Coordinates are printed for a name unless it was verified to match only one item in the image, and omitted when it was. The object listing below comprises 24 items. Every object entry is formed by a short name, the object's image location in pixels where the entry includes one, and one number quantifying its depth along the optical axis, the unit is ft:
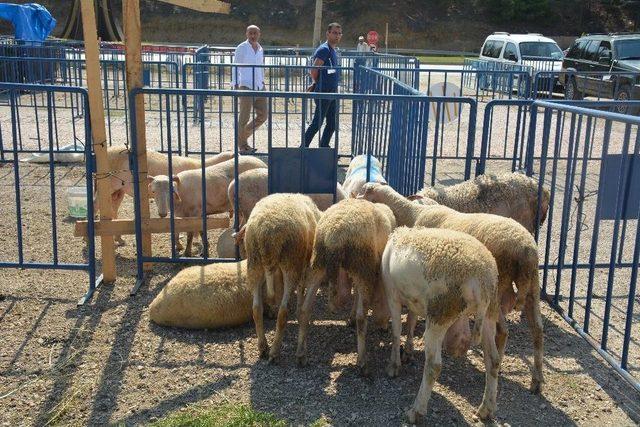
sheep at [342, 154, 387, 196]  21.38
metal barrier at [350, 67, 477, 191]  21.53
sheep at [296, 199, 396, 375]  14.35
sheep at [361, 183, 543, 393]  14.01
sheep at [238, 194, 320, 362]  14.82
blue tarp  73.82
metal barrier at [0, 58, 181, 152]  41.83
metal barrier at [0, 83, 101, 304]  18.42
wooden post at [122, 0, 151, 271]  18.42
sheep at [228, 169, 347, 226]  21.06
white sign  34.65
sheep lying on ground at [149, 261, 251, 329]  16.56
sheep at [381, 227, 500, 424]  12.24
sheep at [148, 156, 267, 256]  22.63
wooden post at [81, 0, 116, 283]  17.69
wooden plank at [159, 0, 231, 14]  19.53
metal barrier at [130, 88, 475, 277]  18.37
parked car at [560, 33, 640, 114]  54.90
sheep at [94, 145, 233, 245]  23.59
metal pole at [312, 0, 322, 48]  81.38
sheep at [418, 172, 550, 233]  19.07
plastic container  25.73
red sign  96.43
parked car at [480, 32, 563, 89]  78.33
